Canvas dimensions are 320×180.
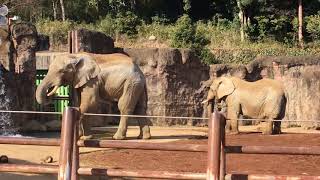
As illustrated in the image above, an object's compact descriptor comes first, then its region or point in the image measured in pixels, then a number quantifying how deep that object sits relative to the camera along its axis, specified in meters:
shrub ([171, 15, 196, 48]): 30.93
